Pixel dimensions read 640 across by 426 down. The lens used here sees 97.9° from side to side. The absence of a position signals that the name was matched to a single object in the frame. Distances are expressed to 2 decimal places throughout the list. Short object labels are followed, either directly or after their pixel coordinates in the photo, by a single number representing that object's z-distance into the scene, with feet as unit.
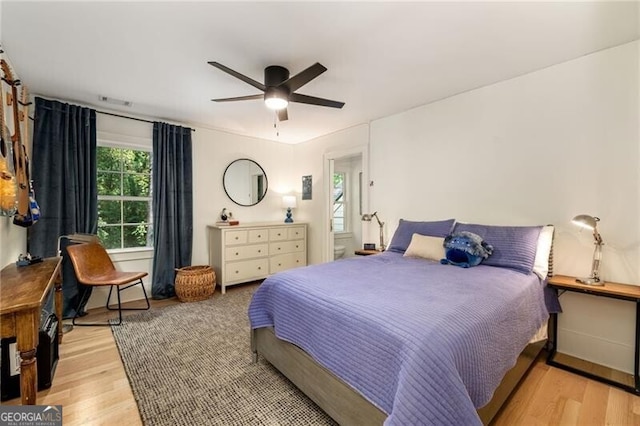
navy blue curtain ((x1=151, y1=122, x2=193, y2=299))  11.74
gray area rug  5.17
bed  3.50
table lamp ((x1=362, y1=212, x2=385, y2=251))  11.83
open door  12.78
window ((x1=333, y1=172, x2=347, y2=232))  17.61
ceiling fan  7.05
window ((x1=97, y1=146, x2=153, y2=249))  11.17
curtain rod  10.79
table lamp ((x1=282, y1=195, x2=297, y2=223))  15.74
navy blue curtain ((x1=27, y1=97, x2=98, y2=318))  9.32
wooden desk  4.11
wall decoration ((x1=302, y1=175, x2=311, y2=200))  15.70
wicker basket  11.21
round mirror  14.24
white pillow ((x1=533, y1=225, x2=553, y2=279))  7.06
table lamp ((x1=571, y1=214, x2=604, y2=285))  6.45
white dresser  12.57
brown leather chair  8.86
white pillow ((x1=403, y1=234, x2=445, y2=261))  8.34
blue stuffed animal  7.48
